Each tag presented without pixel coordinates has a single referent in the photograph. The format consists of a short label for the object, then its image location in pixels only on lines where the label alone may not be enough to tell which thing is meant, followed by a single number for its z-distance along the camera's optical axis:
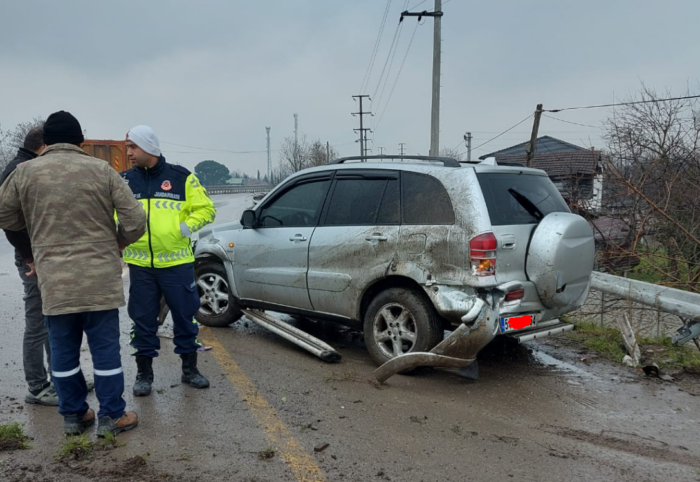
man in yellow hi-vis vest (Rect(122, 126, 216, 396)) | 4.06
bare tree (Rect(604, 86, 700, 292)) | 8.10
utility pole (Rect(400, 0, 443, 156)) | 21.16
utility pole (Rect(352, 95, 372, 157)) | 60.06
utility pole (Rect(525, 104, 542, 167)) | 16.03
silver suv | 4.34
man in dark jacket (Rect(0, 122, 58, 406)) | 3.95
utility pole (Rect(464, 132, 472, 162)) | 64.52
